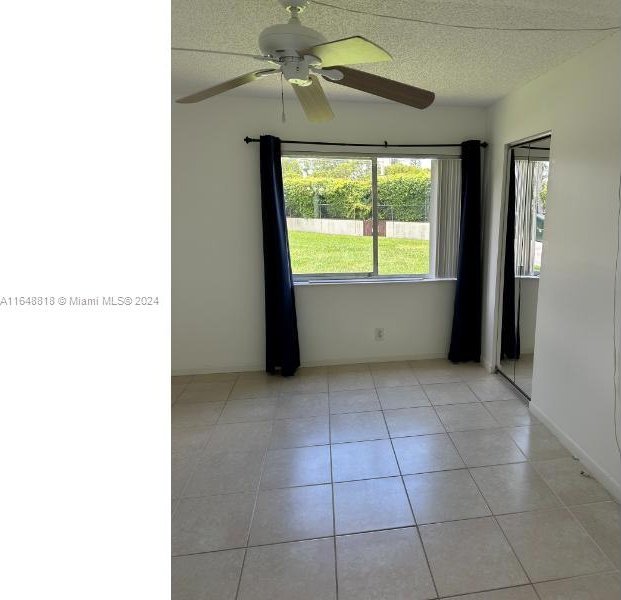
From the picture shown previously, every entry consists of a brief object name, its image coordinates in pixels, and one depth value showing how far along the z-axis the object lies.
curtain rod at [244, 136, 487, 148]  3.18
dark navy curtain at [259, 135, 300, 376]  3.14
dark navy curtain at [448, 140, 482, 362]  3.36
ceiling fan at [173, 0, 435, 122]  1.37
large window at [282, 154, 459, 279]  3.41
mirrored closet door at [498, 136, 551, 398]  2.74
